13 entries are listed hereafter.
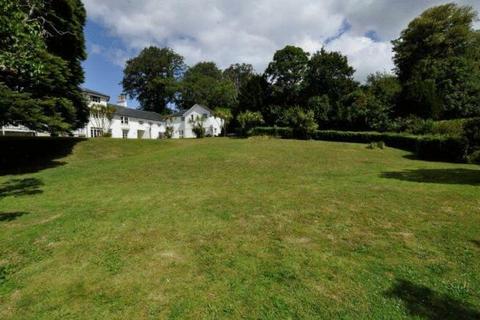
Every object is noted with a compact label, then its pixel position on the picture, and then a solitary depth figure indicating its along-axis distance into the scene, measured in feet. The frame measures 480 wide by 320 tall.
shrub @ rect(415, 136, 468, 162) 56.89
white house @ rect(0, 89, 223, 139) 134.72
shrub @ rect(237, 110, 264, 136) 132.57
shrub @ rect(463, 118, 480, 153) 52.90
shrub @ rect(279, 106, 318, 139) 105.29
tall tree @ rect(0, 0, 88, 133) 47.26
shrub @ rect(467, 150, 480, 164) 53.93
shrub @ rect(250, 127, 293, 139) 114.42
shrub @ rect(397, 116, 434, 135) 90.38
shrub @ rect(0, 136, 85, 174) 57.14
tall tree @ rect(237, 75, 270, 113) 144.36
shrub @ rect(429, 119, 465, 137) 76.20
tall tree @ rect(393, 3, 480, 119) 102.58
